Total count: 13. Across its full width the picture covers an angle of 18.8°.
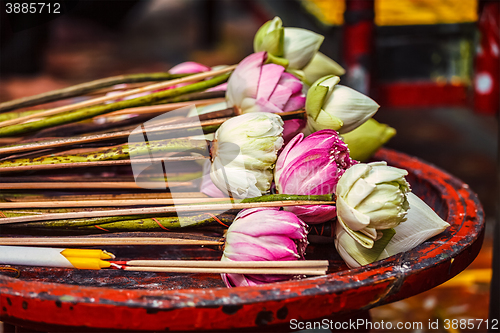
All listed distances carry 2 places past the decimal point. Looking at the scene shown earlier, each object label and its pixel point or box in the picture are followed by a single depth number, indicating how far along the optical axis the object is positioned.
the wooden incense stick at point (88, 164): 1.16
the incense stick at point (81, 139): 1.17
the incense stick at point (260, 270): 1.11
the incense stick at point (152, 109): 1.23
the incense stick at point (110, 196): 1.18
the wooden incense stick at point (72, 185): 1.18
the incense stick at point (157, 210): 1.13
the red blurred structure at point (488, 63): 1.87
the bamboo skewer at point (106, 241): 1.14
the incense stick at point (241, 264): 1.10
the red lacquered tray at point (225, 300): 1.07
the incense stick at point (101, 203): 1.16
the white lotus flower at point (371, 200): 1.10
